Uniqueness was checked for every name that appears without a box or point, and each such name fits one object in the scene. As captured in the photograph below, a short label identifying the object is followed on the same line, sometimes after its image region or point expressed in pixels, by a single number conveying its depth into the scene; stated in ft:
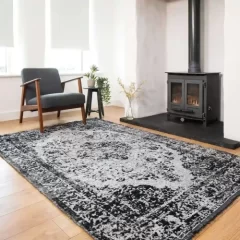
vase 12.68
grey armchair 10.44
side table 13.38
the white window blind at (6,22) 12.60
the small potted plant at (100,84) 13.47
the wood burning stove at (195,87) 10.78
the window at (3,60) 13.43
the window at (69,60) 14.92
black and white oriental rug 4.39
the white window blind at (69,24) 14.37
